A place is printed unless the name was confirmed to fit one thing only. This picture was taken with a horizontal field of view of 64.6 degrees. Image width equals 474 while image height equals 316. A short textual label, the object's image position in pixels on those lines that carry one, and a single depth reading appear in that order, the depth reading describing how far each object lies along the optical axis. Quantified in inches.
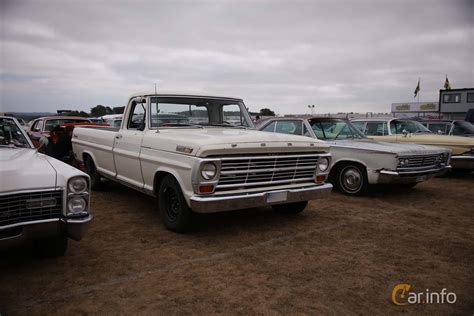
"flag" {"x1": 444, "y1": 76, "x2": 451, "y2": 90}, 1497.3
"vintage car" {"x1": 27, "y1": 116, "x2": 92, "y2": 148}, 465.1
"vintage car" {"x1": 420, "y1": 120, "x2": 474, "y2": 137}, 428.1
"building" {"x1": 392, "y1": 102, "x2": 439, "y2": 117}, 1937.7
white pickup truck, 165.9
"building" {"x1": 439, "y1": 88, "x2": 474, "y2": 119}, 1246.9
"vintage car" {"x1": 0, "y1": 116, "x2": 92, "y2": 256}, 122.0
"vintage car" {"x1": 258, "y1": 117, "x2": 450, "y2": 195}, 262.5
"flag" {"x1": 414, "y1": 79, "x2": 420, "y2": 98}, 1665.8
